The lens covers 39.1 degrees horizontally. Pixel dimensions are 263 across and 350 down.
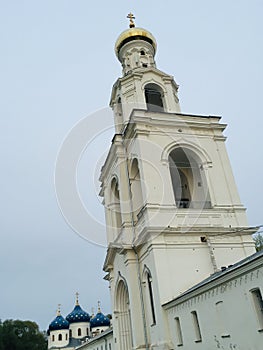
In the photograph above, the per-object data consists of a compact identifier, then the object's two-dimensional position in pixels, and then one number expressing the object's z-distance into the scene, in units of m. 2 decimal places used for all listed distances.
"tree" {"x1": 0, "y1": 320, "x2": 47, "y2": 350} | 52.22
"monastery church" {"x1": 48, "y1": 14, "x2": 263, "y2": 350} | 11.68
